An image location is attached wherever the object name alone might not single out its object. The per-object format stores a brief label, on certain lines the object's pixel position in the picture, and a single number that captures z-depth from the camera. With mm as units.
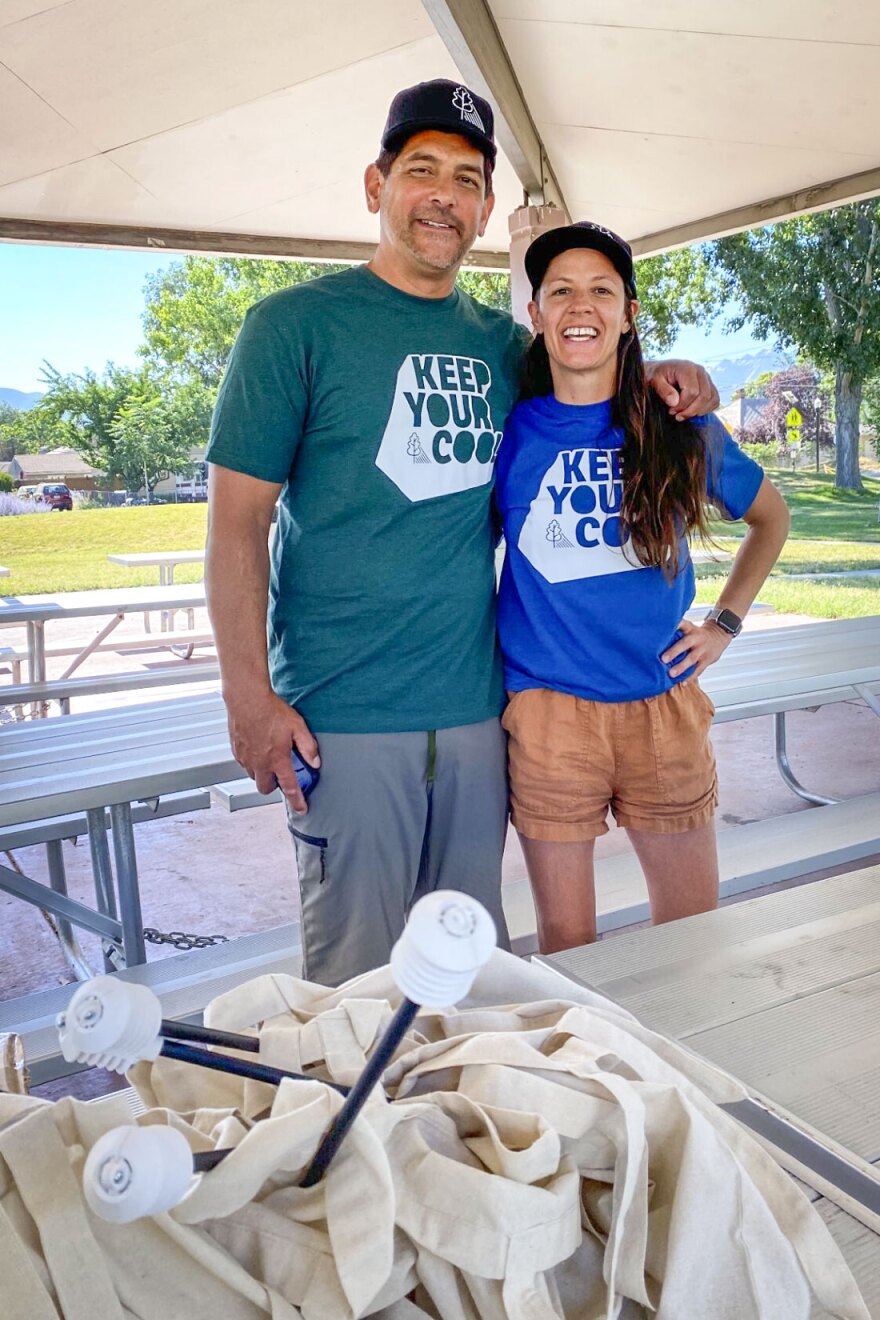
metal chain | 2934
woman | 1716
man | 1679
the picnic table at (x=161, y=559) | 7610
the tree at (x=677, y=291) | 14453
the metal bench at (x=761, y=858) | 2801
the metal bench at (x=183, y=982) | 2186
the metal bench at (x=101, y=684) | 4031
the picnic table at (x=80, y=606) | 5512
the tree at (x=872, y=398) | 13859
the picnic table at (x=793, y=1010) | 899
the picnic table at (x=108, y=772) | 2213
